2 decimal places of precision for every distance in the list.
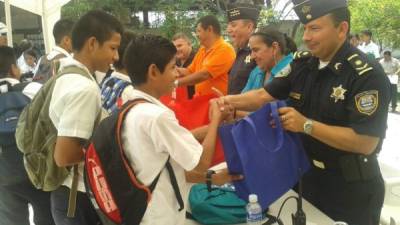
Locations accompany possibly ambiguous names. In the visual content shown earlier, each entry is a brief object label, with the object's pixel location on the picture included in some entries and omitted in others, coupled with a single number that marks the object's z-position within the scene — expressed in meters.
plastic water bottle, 1.62
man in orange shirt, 3.75
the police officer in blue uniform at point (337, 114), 1.70
